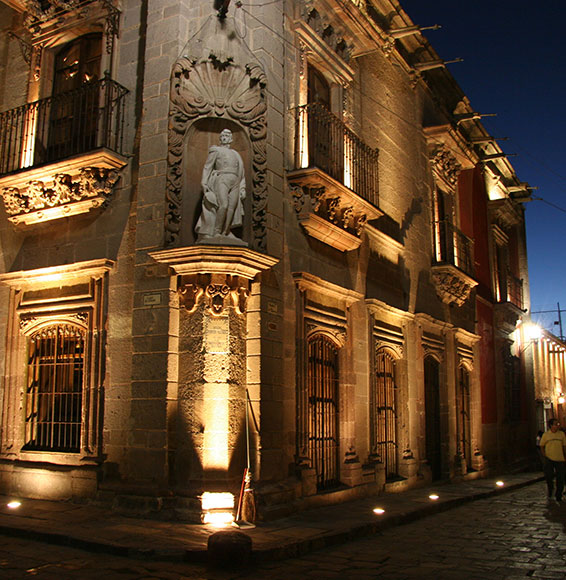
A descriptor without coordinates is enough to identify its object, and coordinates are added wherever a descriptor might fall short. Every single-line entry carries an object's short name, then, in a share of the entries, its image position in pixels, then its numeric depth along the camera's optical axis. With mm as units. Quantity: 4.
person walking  12242
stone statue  8891
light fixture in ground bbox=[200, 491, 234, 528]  8148
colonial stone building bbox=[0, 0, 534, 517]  8773
